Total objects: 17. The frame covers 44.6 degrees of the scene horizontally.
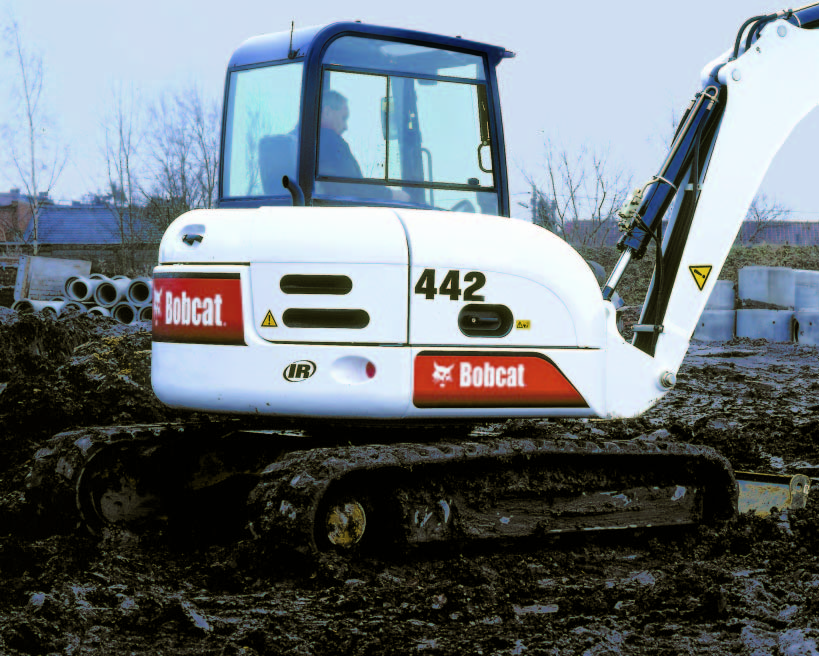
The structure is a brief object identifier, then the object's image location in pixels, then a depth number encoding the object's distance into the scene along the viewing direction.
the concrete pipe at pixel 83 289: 22.08
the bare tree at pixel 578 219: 34.50
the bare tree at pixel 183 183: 40.69
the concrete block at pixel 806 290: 20.42
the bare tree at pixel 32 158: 36.78
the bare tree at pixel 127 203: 40.97
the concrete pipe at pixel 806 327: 19.45
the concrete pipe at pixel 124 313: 21.28
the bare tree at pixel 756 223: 40.94
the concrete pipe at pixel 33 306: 20.00
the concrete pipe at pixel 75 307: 20.32
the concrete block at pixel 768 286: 20.66
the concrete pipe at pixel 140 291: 21.41
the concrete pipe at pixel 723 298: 21.16
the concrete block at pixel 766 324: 19.91
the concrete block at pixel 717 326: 20.47
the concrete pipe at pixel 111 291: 21.42
